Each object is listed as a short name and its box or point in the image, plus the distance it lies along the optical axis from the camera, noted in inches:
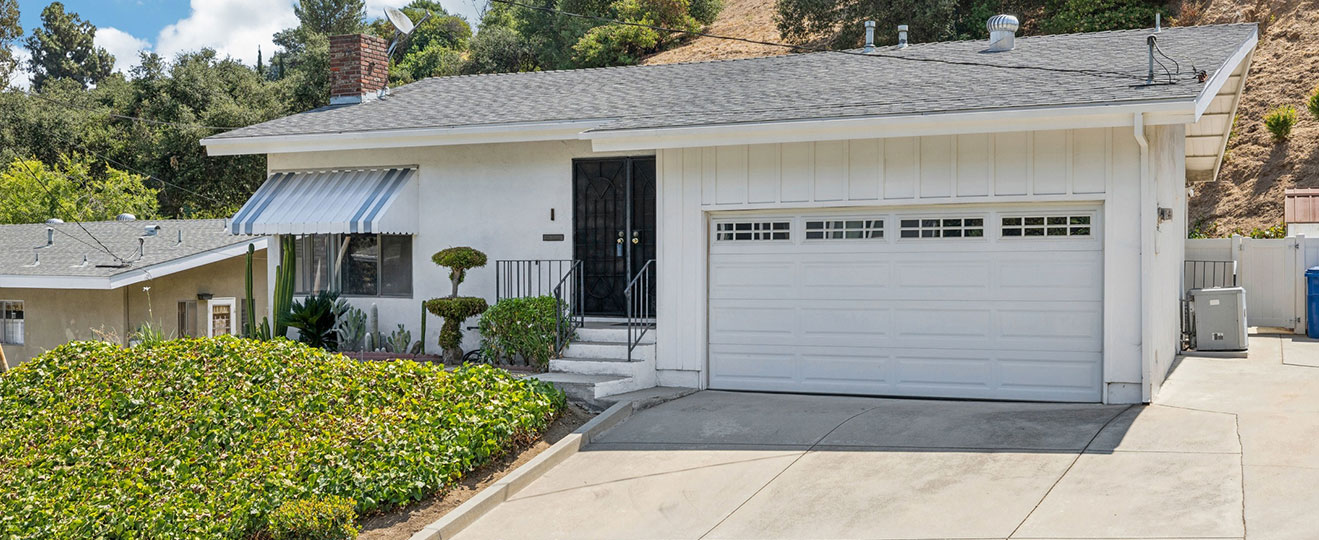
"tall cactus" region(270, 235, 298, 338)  563.5
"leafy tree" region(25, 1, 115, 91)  2701.8
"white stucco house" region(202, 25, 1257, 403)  403.5
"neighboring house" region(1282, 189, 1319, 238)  668.1
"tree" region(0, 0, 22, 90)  1962.4
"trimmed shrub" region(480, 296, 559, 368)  475.5
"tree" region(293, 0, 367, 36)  2495.1
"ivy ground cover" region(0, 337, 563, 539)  294.4
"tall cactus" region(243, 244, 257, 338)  566.3
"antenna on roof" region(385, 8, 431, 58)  636.7
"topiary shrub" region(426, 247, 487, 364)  502.0
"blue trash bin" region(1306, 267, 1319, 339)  559.2
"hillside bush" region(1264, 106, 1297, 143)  990.4
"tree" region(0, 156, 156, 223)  1362.0
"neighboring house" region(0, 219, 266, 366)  757.9
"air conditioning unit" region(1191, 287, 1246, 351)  507.2
